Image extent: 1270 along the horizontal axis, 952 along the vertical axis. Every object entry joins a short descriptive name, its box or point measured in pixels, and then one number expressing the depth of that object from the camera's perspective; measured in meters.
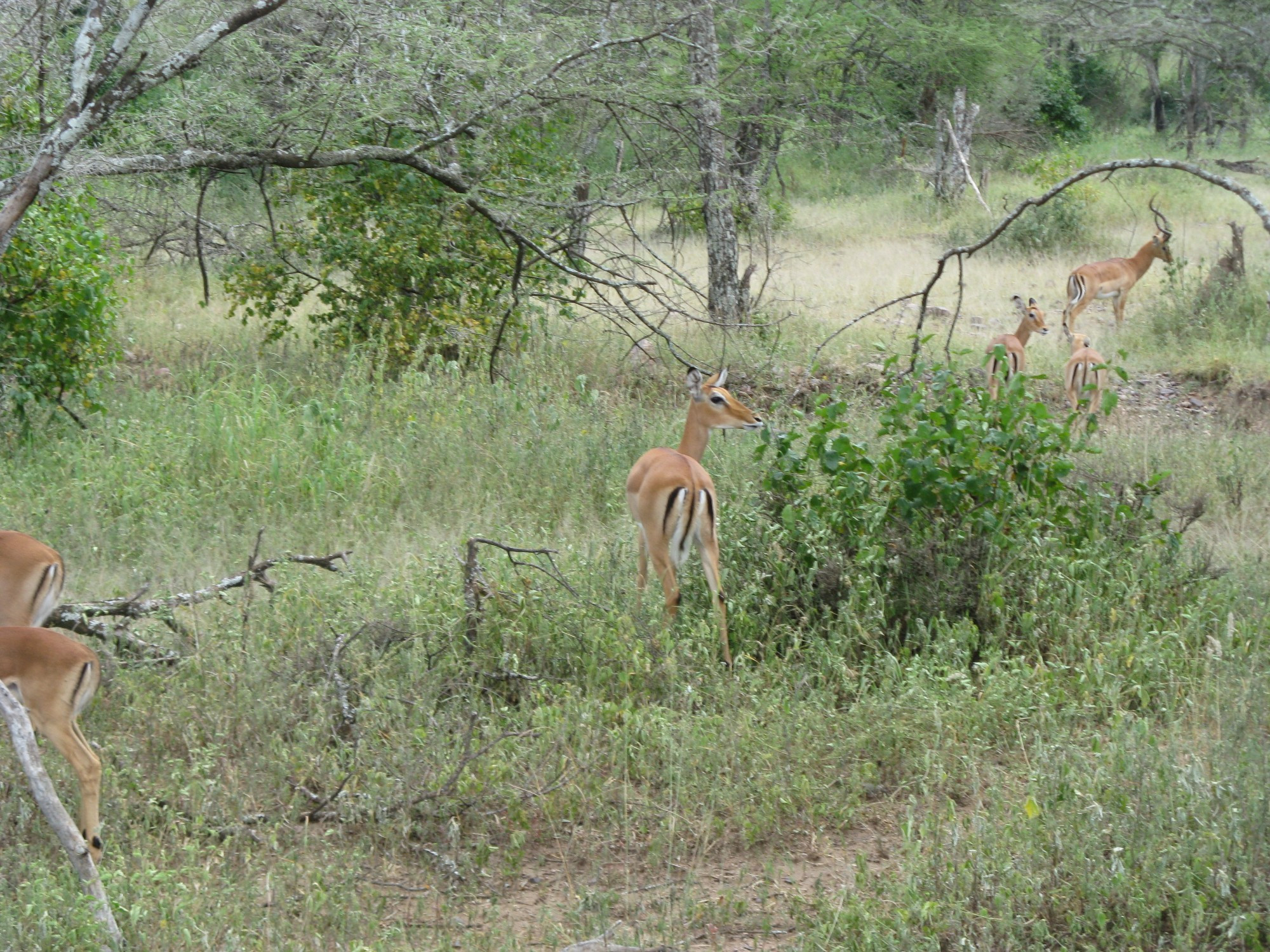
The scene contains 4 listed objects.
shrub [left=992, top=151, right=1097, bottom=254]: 32.81
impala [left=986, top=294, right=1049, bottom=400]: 18.73
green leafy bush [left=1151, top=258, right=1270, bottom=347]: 23.47
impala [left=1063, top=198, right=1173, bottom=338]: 25.02
